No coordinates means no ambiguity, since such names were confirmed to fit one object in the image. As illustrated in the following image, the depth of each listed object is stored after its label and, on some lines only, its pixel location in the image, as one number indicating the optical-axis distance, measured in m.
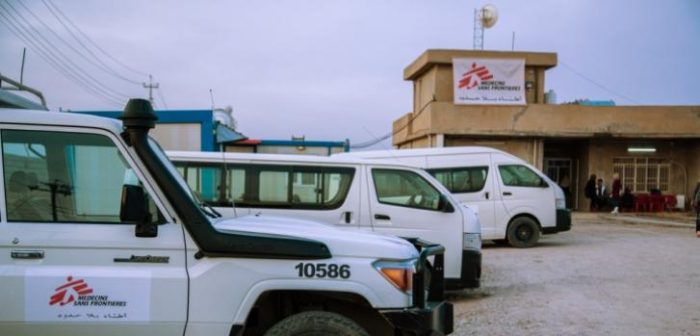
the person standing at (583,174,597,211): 25.92
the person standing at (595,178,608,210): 26.11
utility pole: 38.33
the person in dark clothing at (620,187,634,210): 26.17
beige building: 25.64
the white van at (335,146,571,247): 14.55
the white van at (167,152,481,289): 8.41
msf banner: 26.33
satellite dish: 32.31
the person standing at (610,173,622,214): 25.05
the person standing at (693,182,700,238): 16.09
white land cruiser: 3.55
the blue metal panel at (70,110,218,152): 17.23
